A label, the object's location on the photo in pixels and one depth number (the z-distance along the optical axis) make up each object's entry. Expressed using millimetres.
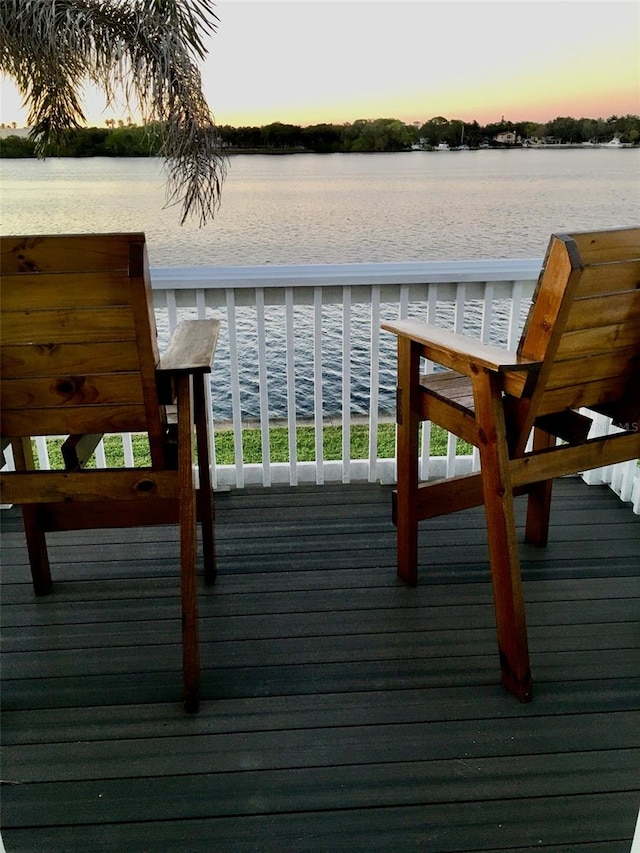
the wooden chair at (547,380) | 1624
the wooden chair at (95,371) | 1533
